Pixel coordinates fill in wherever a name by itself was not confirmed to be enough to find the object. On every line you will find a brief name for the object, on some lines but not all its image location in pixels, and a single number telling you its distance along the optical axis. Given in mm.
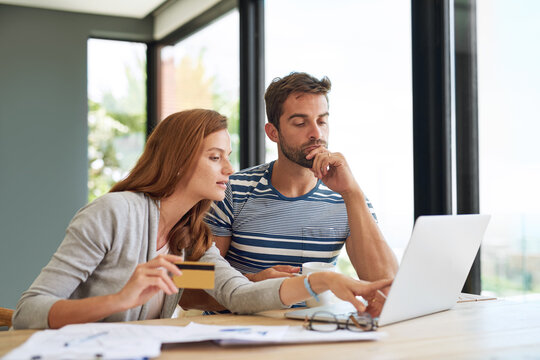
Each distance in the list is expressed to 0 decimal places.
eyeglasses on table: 1209
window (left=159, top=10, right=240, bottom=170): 3723
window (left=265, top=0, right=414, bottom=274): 2314
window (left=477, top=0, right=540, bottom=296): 1881
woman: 1229
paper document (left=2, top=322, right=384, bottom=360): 967
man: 1981
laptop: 1236
